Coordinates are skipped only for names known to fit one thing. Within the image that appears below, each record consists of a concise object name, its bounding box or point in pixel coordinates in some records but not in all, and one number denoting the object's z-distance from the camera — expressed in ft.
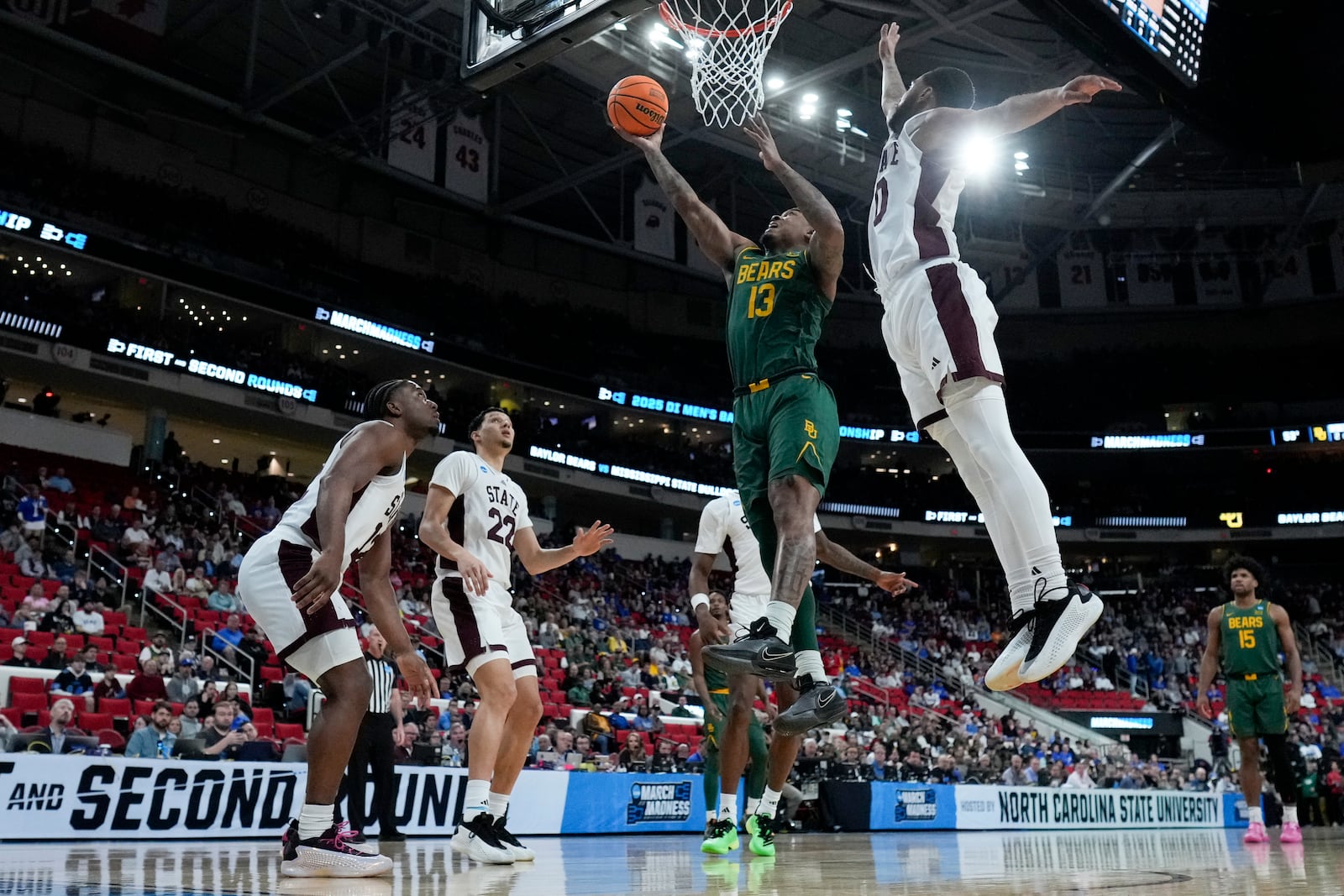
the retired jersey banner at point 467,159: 97.96
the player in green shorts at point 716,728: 24.88
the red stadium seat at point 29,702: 36.60
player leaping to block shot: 12.63
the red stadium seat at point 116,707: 37.11
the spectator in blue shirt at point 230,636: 48.14
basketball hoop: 29.43
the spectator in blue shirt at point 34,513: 55.01
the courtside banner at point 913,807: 42.70
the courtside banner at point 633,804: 32.58
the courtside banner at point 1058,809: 45.44
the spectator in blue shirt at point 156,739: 31.37
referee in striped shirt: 23.20
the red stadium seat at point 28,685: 37.96
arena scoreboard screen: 30.60
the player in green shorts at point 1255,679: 28.02
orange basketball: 18.69
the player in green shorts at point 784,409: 13.96
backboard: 23.03
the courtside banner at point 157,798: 22.57
